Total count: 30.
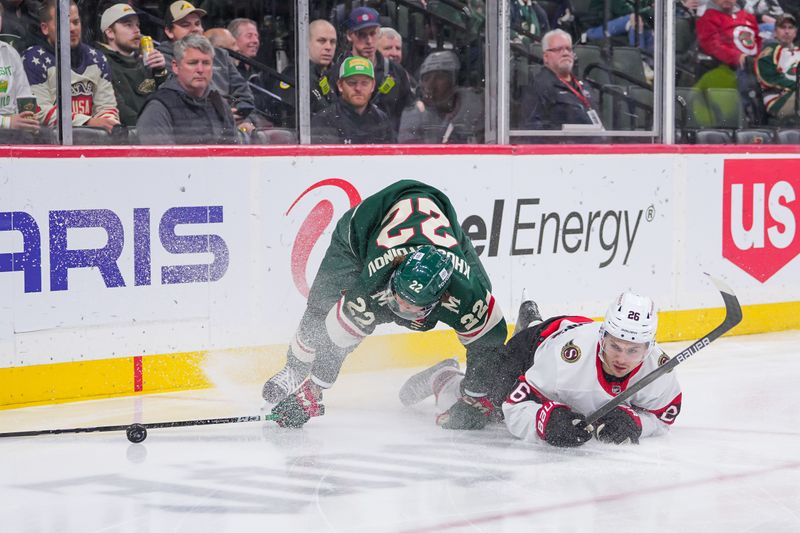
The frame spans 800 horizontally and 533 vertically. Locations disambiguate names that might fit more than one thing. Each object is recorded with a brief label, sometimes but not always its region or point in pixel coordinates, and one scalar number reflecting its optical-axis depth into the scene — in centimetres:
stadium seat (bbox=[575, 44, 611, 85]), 1423
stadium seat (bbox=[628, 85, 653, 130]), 1456
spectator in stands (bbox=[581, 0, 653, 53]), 1431
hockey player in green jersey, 862
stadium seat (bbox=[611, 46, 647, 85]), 1448
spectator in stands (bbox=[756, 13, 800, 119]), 1577
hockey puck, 931
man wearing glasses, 1384
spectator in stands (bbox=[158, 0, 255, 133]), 1153
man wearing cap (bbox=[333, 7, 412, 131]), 1268
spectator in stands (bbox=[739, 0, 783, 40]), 1566
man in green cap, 1255
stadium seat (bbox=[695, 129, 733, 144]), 1491
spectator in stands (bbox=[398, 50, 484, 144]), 1316
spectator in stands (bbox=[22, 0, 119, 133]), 1091
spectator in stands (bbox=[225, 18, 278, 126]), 1195
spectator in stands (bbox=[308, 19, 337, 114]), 1241
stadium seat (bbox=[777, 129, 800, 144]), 1566
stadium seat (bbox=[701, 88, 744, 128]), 1518
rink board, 1084
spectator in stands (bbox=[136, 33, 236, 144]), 1153
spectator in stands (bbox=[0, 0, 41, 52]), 1063
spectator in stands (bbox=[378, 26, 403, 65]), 1288
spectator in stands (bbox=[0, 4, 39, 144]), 1073
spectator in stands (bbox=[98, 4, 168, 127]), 1119
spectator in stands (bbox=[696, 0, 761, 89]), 1519
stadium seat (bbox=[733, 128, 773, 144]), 1527
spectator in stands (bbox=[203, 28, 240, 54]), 1181
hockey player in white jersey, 868
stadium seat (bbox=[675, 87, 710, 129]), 1481
